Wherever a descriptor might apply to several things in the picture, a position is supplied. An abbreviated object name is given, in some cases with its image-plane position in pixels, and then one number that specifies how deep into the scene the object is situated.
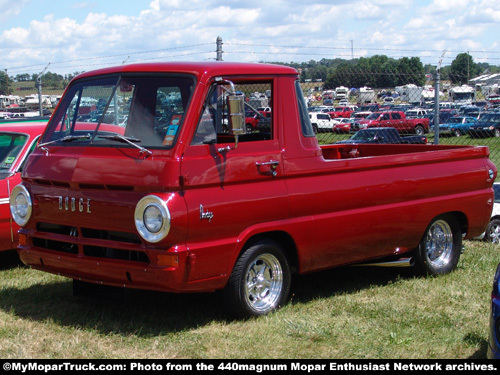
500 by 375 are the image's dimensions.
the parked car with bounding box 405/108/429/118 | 36.41
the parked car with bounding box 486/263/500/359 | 4.23
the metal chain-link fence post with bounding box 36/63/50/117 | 14.99
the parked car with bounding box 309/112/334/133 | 36.46
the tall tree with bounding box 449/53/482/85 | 42.28
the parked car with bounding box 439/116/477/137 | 34.81
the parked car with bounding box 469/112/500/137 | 34.37
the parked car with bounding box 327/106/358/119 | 50.35
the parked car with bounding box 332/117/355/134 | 36.17
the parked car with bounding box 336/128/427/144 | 25.50
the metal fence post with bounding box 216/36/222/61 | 11.39
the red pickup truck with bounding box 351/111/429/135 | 33.12
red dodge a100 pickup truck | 5.36
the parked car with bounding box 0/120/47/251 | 7.61
